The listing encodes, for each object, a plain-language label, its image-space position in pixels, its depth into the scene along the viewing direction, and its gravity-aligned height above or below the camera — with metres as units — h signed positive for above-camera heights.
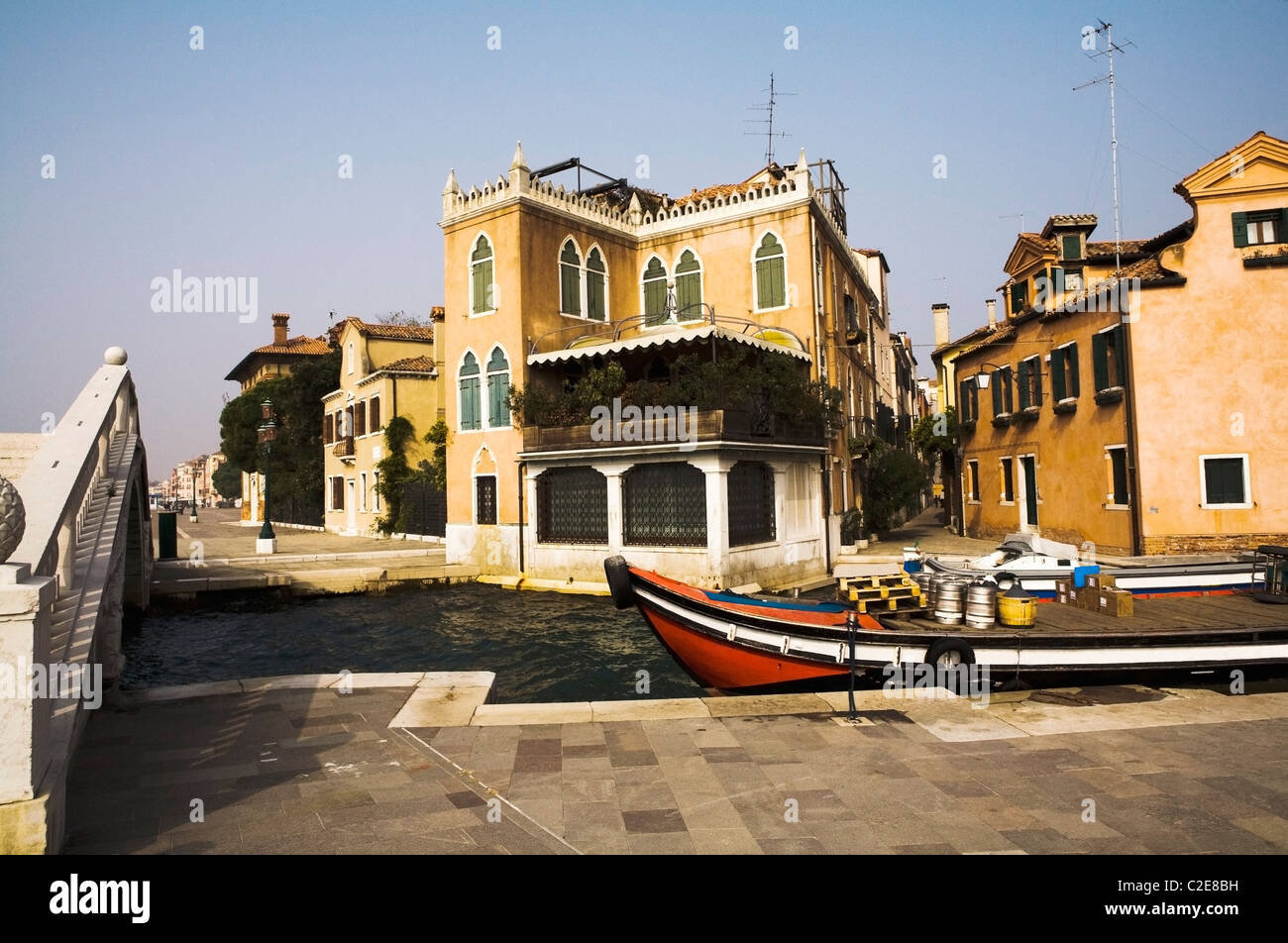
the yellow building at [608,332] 19.73 +4.81
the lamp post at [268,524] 25.53 -0.41
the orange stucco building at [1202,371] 16.50 +2.51
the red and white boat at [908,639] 8.10 -1.57
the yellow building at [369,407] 31.00 +4.27
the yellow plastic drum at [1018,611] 8.52 -1.31
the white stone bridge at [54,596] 3.62 -0.50
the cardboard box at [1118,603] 9.00 -1.34
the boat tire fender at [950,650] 8.09 -1.64
